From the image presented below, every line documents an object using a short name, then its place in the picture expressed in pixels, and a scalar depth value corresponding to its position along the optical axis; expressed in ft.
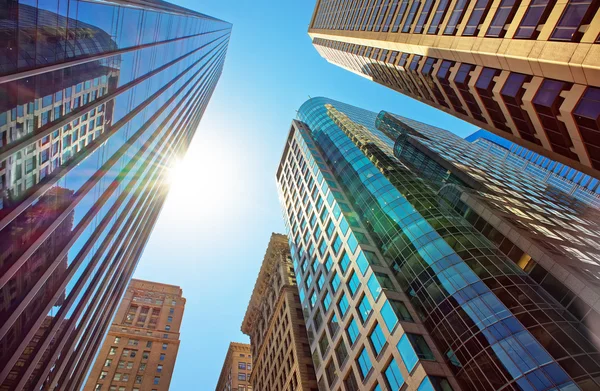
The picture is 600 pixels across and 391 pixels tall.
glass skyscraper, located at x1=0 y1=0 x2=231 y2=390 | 55.06
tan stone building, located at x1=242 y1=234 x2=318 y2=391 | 168.14
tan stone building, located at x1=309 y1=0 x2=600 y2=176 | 70.18
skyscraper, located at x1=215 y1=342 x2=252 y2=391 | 280.92
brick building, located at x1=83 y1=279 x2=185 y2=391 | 243.60
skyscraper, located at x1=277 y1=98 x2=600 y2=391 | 89.92
